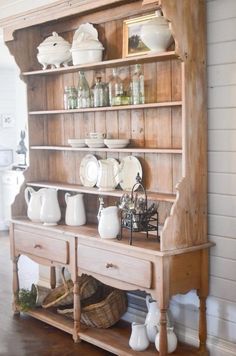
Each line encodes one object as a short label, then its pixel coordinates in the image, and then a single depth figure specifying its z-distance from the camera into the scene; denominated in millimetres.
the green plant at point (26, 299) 3856
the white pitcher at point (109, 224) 3152
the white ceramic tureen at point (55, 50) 3600
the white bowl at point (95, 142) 3512
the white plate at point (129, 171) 3352
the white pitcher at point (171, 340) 3053
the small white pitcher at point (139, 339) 3099
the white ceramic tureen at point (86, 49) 3381
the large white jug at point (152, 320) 3172
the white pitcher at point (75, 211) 3584
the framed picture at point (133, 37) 3188
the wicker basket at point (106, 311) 3473
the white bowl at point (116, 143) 3342
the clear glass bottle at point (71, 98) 3699
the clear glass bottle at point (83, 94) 3574
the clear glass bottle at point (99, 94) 3471
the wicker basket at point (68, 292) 3646
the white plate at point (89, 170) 3660
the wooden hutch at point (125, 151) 2854
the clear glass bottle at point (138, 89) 3209
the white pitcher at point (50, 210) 3646
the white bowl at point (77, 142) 3648
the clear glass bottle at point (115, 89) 3344
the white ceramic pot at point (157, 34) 2926
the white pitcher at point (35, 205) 3763
